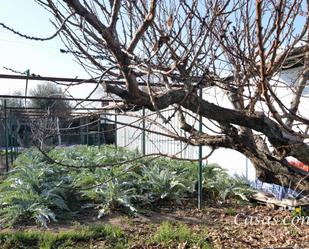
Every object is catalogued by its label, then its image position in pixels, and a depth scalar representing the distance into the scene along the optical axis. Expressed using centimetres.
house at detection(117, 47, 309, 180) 641
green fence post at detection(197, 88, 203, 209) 591
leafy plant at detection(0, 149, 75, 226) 505
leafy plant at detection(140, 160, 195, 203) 623
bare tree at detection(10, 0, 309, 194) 146
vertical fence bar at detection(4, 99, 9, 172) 876
